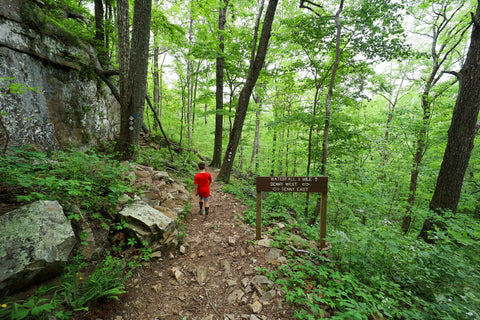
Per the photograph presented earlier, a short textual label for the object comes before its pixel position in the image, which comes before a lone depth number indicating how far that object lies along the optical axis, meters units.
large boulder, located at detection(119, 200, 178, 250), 3.36
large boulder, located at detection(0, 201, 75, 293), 1.90
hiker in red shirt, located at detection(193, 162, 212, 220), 5.12
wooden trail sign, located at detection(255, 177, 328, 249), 4.01
